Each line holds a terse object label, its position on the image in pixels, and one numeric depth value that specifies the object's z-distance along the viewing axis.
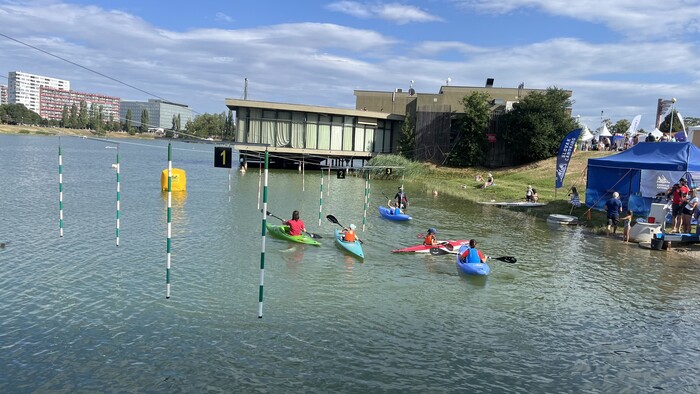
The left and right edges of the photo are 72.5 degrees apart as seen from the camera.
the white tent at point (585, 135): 59.26
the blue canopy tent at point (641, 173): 23.97
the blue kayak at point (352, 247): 18.34
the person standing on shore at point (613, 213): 24.95
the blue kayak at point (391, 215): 27.07
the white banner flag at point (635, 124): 53.56
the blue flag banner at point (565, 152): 31.08
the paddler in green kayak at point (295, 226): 20.06
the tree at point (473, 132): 56.66
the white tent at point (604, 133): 60.88
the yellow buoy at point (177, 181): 34.81
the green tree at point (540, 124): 52.44
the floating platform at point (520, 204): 33.56
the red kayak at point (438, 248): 19.27
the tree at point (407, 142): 61.59
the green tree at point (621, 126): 93.85
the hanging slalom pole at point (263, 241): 10.78
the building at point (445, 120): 57.69
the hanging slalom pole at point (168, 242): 11.95
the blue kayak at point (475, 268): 16.34
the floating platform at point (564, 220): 27.92
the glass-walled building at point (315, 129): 60.66
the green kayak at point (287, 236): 20.03
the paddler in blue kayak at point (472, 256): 16.69
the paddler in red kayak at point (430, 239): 19.71
